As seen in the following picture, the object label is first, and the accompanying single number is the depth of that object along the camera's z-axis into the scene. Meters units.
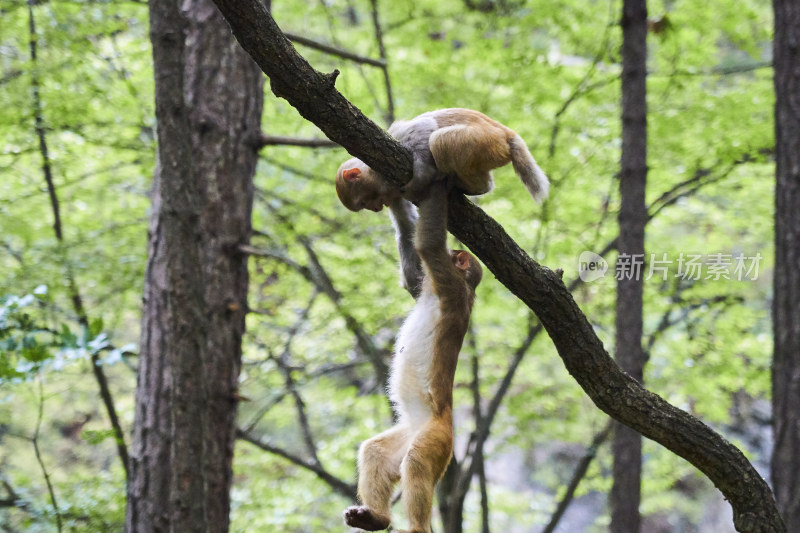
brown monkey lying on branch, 5.99
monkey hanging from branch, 6.65
